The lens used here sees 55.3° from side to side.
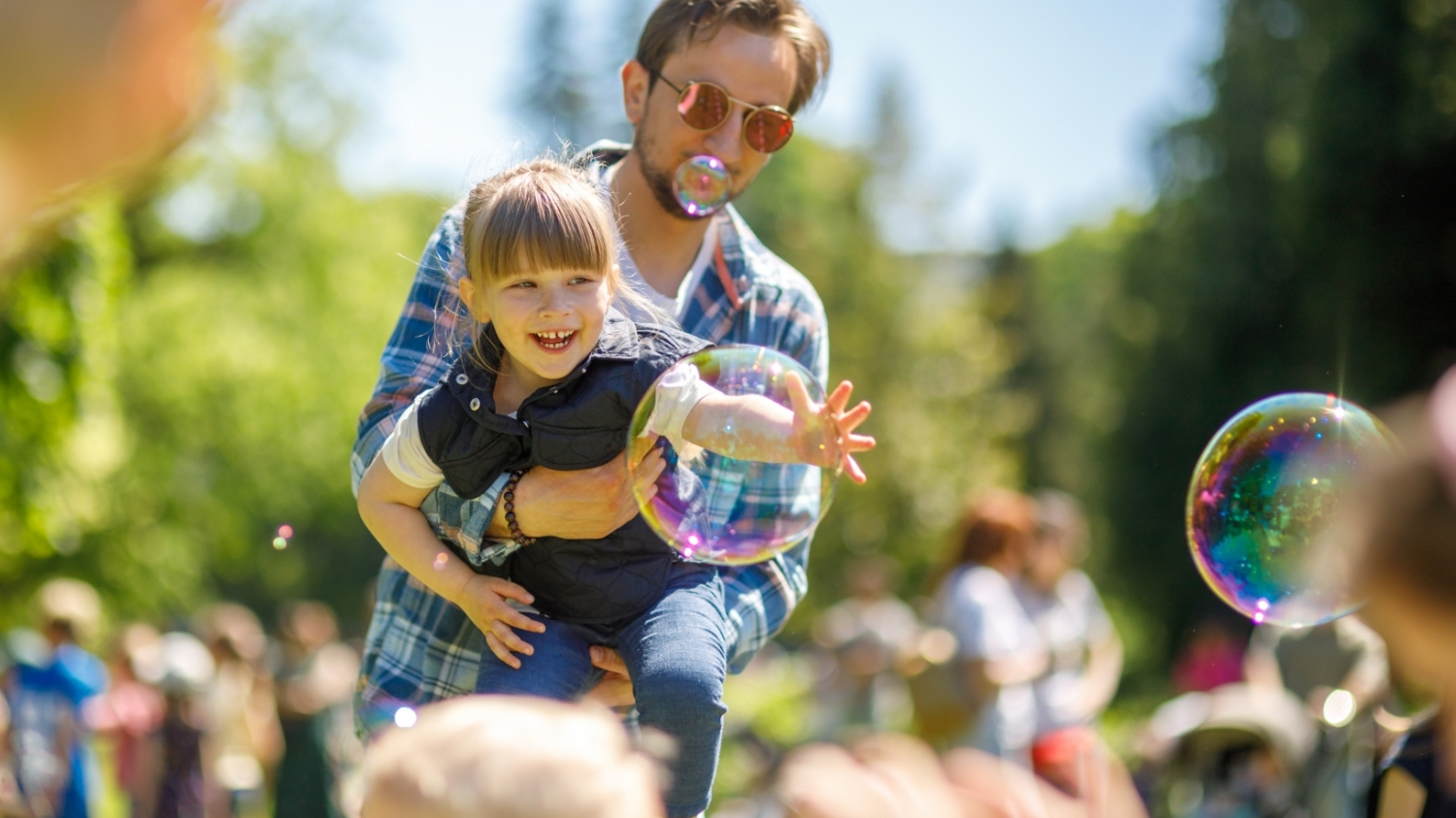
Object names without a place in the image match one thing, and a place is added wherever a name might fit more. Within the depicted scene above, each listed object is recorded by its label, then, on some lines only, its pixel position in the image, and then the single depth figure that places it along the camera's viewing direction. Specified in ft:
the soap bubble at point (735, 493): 8.56
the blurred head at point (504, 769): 5.21
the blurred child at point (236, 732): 34.30
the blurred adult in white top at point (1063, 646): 21.33
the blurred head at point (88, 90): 2.73
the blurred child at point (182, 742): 30.71
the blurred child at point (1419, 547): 4.96
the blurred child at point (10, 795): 28.68
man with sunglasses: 8.46
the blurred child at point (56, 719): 28.43
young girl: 8.07
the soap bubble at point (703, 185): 9.64
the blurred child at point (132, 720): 32.73
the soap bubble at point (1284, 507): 11.82
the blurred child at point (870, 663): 34.22
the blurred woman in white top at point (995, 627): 20.54
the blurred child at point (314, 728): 24.68
